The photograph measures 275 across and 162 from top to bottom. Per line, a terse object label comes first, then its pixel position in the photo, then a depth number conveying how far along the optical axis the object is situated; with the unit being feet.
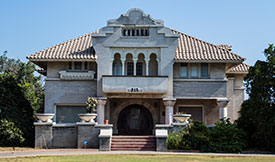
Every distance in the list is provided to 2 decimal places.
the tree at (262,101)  71.97
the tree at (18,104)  83.10
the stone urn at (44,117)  78.34
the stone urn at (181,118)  76.74
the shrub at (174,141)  72.84
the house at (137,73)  89.22
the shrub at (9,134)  79.41
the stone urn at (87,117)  77.61
